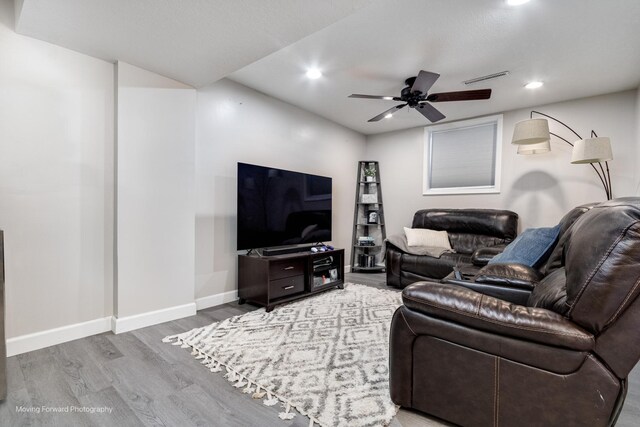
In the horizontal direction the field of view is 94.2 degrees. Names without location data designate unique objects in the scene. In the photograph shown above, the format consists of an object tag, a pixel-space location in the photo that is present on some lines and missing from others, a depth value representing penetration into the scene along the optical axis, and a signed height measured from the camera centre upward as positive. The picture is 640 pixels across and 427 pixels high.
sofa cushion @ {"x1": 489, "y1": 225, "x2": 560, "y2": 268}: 2.27 -0.31
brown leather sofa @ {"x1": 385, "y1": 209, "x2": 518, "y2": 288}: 3.78 -0.46
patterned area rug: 1.56 -1.06
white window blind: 4.45 +0.81
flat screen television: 3.14 -0.04
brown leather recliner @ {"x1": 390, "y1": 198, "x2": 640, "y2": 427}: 1.03 -0.54
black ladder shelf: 5.27 -0.16
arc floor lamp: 2.96 +0.71
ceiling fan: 2.69 +1.11
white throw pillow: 4.25 -0.44
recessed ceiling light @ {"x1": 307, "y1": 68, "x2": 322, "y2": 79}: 3.08 +1.40
